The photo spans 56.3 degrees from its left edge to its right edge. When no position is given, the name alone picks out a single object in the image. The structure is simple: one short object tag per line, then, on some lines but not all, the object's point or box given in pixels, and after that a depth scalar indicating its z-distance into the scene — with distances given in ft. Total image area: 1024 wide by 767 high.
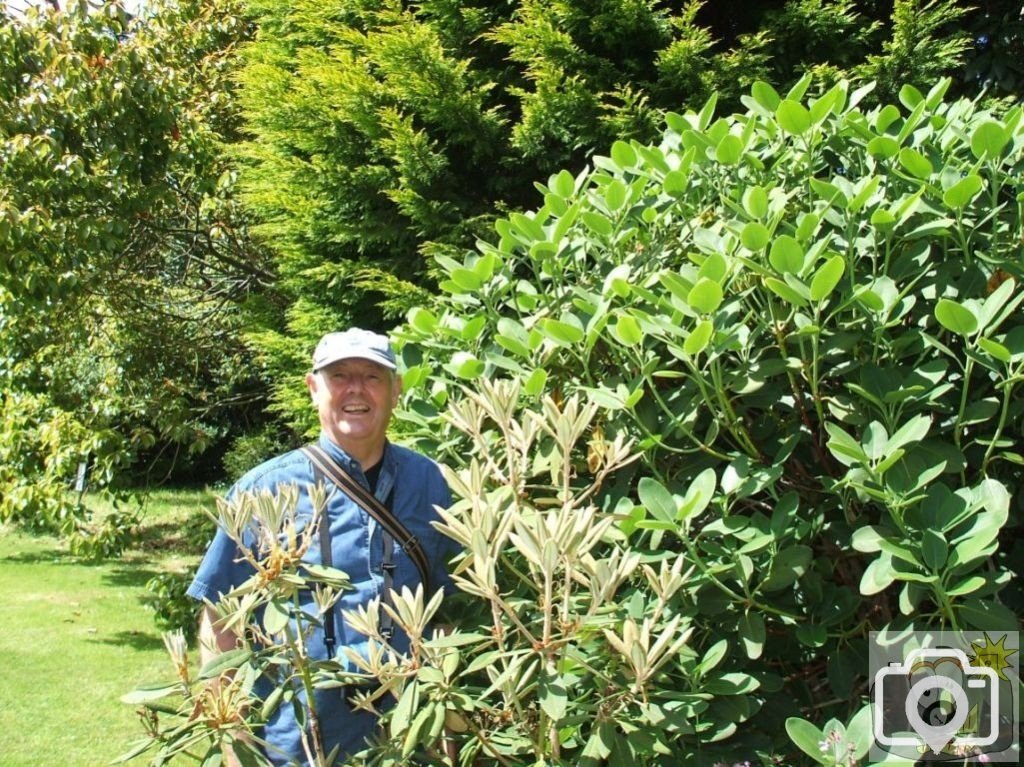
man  7.20
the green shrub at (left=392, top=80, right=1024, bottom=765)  5.18
